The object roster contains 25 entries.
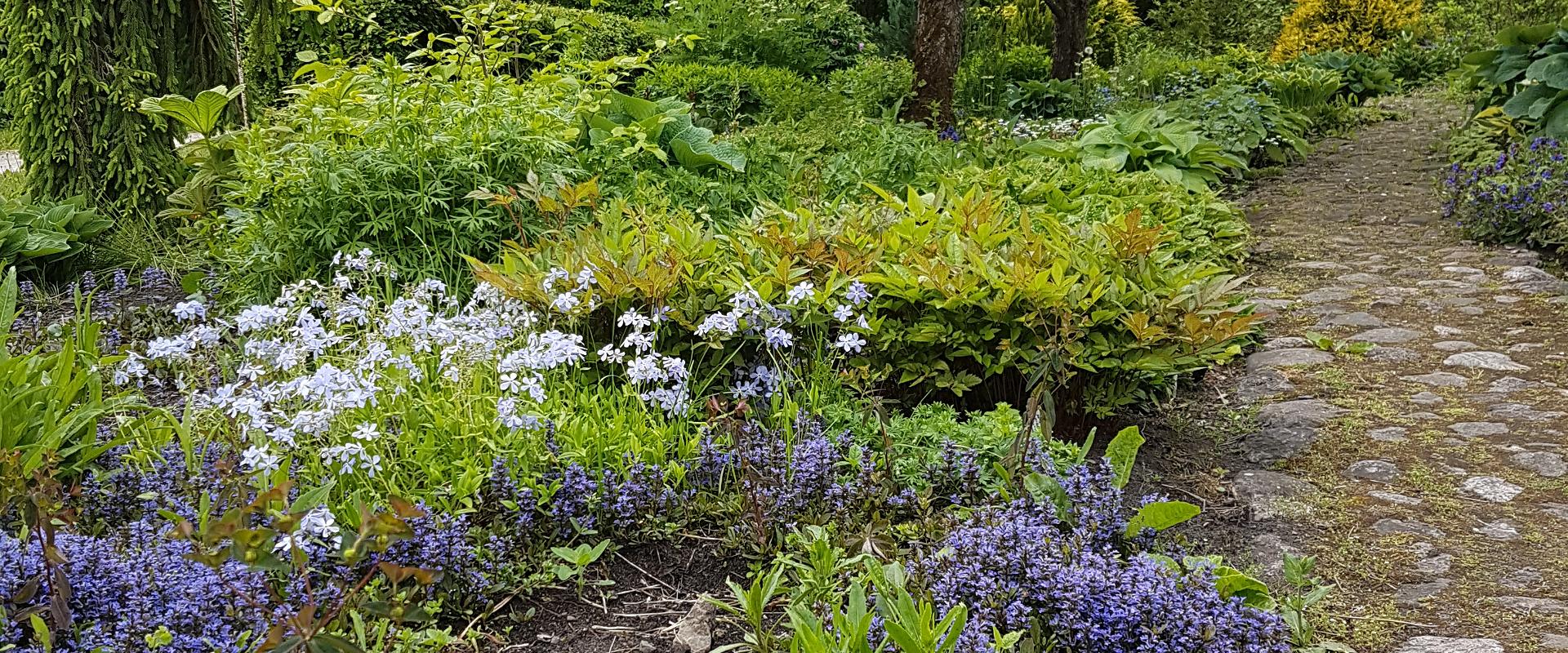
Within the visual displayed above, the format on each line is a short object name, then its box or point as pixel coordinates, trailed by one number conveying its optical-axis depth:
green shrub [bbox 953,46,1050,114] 9.59
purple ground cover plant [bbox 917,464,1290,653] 2.03
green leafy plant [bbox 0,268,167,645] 2.13
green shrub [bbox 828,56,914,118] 7.94
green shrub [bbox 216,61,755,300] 3.99
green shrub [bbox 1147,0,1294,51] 15.14
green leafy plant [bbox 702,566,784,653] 2.10
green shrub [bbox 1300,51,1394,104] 10.51
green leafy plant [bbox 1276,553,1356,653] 2.13
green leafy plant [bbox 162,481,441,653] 1.45
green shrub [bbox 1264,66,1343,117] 8.87
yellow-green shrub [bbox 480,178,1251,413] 3.00
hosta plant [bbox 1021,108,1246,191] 5.90
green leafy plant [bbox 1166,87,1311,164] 7.10
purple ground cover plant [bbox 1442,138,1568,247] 4.91
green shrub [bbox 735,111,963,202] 4.98
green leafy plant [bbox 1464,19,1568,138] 5.22
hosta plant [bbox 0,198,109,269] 4.76
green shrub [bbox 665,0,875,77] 9.97
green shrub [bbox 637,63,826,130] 7.84
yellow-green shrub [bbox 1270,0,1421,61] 12.24
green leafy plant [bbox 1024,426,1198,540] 2.36
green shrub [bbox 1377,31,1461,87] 11.35
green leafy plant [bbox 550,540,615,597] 2.39
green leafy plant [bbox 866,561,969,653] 1.80
